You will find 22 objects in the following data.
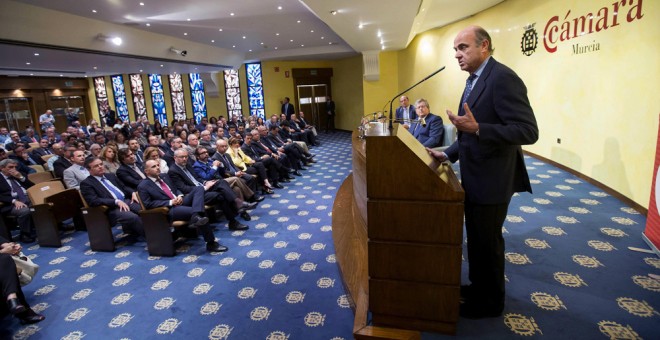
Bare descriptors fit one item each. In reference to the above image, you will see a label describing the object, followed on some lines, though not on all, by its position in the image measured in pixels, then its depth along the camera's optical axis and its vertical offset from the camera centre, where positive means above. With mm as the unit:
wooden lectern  1674 -705
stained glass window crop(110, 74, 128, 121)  18453 +1477
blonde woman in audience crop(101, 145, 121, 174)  5020 -533
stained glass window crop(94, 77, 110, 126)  18828 +1653
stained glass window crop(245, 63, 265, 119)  15750 +1219
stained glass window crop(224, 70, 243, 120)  16219 +1145
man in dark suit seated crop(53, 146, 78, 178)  5293 -579
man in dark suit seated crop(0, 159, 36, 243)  4277 -919
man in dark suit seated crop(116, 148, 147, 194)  4141 -618
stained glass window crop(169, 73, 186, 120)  17344 +1155
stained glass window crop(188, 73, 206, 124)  17016 +1149
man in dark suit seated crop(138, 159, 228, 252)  3559 -890
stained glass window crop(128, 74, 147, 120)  18062 +1406
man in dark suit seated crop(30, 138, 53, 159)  7019 -488
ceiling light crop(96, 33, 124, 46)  7551 +1961
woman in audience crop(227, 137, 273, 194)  5750 -876
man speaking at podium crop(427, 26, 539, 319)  1679 -286
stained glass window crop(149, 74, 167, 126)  17641 +1244
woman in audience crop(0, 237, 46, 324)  2430 -1193
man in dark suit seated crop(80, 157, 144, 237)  3793 -879
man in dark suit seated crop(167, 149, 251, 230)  4020 -855
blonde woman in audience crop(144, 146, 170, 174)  3969 -389
